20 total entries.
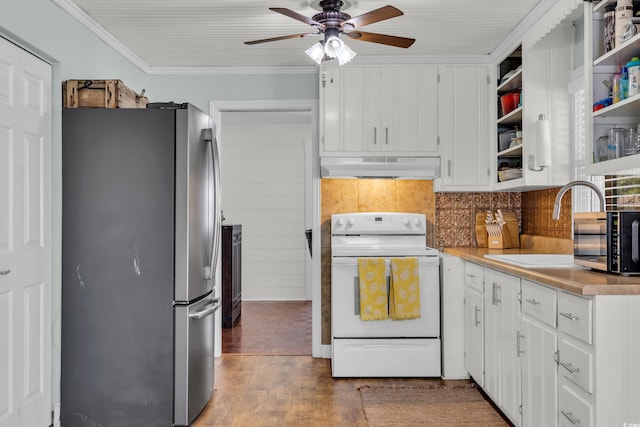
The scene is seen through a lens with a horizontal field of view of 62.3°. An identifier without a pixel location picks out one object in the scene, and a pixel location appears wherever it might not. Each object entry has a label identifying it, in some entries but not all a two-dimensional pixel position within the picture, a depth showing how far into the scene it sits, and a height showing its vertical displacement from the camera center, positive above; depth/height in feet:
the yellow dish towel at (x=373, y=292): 12.34 -1.78
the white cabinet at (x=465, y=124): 13.52 +2.35
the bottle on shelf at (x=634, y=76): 7.27 +1.92
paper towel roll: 10.82 +1.49
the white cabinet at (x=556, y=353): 6.12 -1.91
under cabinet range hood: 13.46 +1.25
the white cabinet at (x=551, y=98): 11.21 +2.51
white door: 8.45 -0.38
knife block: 13.26 -0.48
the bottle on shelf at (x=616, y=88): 7.80 +1.89
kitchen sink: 8.79 -0.82
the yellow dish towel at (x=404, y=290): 12.26 -1.72
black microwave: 6.87 -0.34
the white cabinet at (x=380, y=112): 13.51 +2.66
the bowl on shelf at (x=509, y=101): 12.41 +2.73
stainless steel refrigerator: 9.51 -0.92
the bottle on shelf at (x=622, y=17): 7.48 +2.84
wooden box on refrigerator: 10.09 +2.36
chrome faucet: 7.98 +0.33
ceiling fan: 9.48 +3.37
